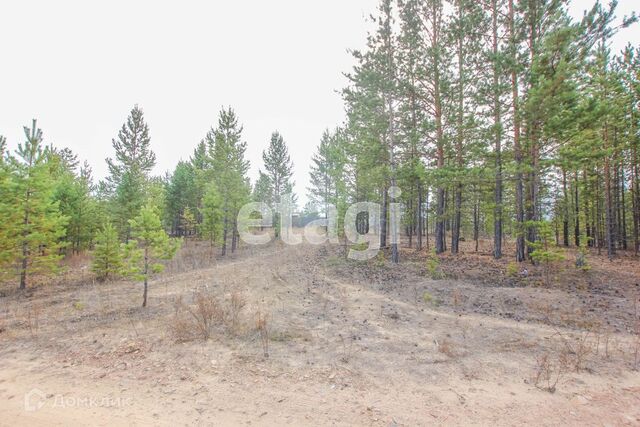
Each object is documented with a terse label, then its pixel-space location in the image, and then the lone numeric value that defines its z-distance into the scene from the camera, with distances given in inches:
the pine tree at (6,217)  426.6
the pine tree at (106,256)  474.6
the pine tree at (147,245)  310.7
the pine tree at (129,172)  813.2
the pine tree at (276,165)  1358.3
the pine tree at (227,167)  824.3
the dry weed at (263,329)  206.1
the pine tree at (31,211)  439.2
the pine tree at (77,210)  718.5
